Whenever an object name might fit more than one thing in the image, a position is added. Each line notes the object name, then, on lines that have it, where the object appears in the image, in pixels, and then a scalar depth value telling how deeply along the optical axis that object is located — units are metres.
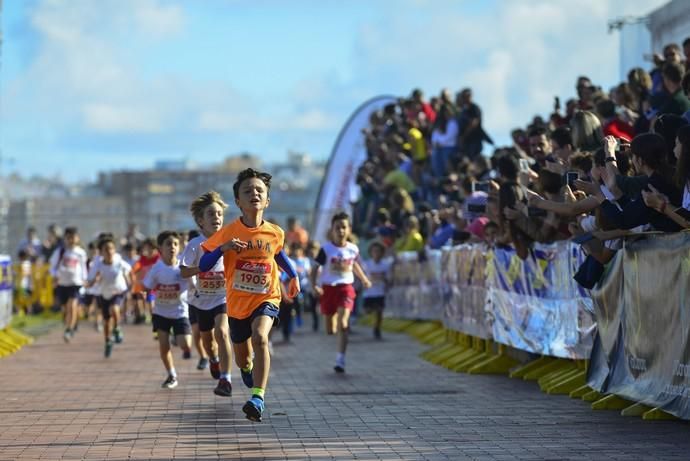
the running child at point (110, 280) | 24.05
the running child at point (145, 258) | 27.27
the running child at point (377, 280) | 27.41
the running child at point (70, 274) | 27.98
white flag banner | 39.69
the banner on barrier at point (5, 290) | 25.38
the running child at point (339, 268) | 19.22
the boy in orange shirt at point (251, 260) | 12.85
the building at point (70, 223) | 49.97
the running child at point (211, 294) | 14.70
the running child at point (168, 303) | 17.11
